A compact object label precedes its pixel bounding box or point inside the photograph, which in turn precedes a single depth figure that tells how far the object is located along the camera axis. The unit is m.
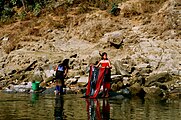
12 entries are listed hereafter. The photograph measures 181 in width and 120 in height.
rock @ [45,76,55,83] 23.72
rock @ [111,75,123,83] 21.68
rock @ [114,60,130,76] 22.61
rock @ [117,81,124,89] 21.13
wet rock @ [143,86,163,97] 19.60
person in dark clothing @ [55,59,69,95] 18.83
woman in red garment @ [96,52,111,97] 18.42
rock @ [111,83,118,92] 20.97
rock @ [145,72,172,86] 21.05
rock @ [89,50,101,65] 24.24
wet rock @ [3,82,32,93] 21.95
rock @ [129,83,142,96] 20.12
